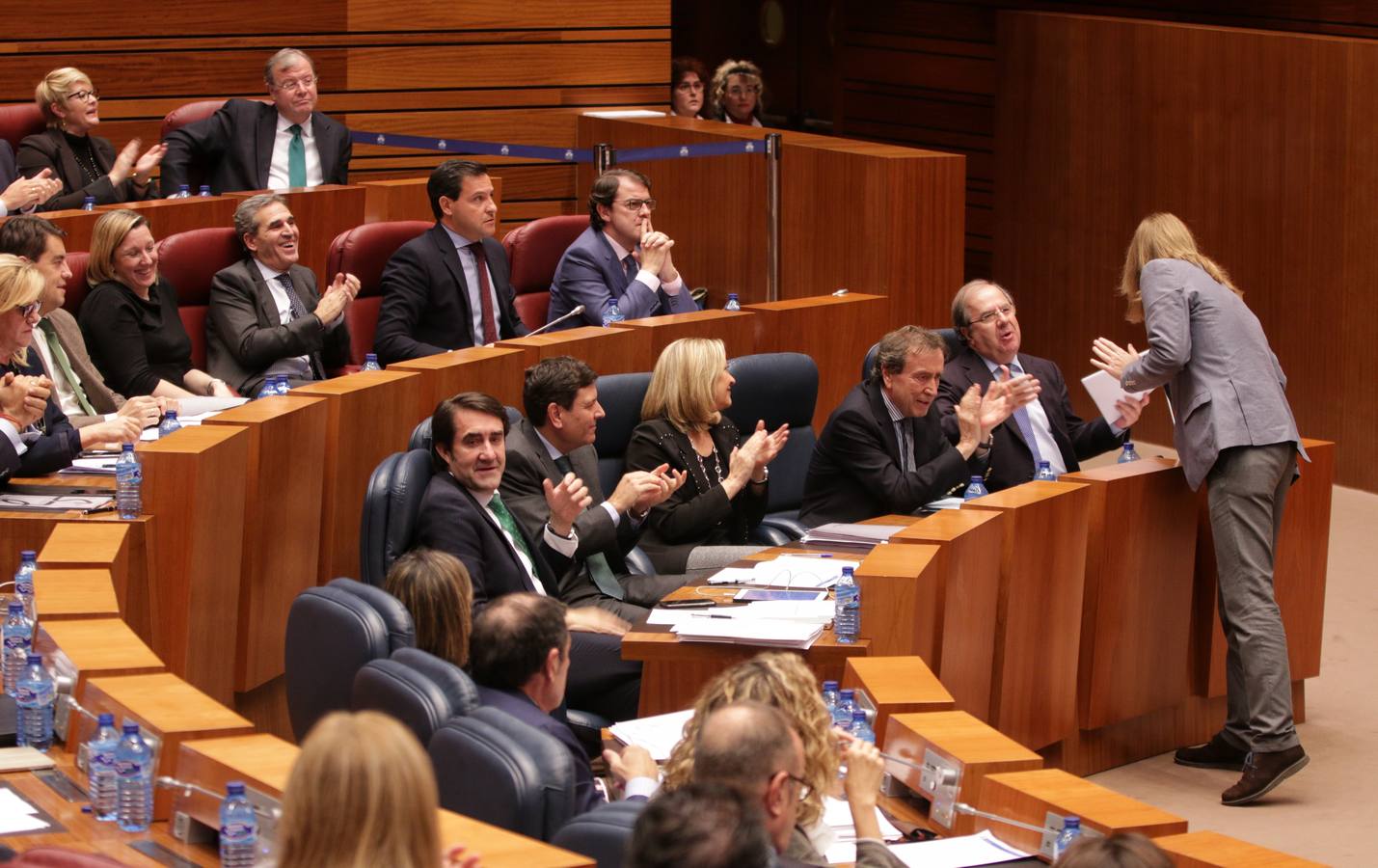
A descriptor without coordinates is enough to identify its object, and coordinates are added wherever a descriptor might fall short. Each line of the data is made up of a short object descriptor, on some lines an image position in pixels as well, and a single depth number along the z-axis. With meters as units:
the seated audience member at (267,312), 11.44
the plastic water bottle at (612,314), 12.04
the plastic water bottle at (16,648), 6.46
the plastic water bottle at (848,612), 7.66
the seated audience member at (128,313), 10.78
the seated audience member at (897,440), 10.03
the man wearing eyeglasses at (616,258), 12.26
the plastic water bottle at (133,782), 5.48
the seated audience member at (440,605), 6.46
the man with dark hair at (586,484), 9.01
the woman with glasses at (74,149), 13.95
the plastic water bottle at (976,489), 9.88
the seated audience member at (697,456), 9.68
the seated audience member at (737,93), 19.17
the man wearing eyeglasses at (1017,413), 10.82
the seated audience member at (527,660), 5.95
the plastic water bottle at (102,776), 5.55
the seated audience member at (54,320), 10.00
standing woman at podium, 9.63
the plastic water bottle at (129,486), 8.09
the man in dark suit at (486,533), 8.15
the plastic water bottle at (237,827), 5.05
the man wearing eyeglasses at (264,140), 14.52
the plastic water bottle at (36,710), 6.15
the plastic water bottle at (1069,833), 5.50
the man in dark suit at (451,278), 11.73
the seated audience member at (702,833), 3.75
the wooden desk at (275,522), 8.53
